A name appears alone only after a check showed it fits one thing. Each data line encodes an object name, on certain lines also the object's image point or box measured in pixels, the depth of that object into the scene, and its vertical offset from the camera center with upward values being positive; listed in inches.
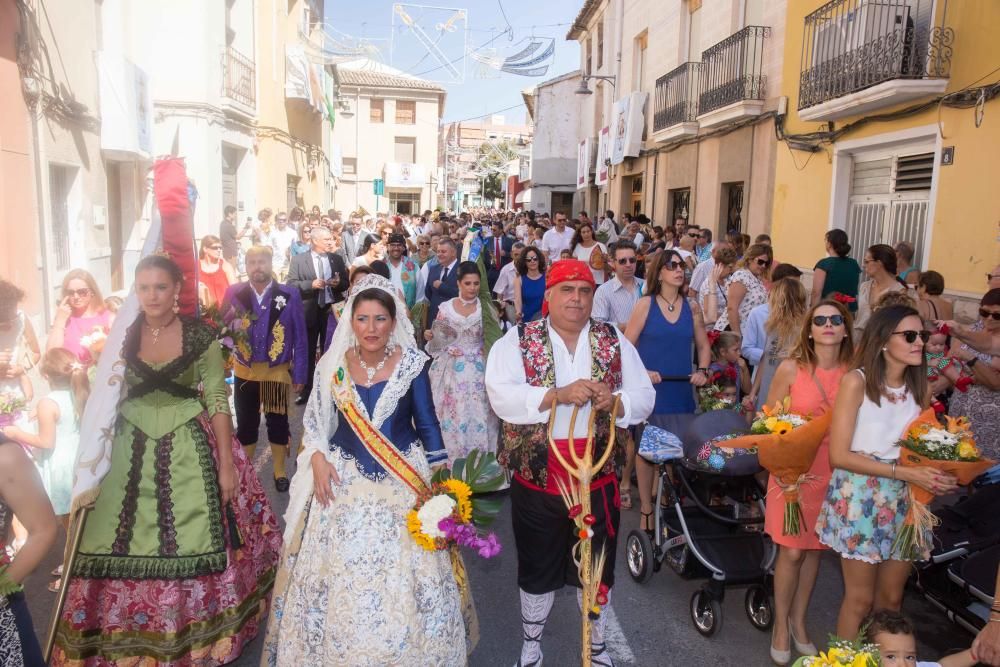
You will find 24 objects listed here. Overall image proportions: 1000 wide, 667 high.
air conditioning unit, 360.5 +101.3
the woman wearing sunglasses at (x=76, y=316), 206.1 -28.6
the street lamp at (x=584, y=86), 984.9 +178.6
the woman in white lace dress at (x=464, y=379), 258.8 -52.7
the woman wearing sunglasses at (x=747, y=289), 282.8 -22.1
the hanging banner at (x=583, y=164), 1217.4 +94.7
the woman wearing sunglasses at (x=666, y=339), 216.8 -31.6
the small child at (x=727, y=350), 239.5 -38.2
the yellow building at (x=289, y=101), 843.4 +139.4
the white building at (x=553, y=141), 1464.1 +153.9
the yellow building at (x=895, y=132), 318.7 +49.0
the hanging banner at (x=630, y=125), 847.1 +109.5
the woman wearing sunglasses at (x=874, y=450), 137.9 -38.7
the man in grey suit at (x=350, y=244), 595.8 -21.3
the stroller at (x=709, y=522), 169.0 -68.5
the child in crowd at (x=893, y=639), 100.7 -52.5
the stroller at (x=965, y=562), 149.9 -65.0
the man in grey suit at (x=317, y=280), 346.0 -28.7
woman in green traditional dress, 141.3 -57.9
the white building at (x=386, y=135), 1852.9 +199.0
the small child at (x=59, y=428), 180.5 -51.2
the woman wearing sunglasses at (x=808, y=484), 154.5 -49.4
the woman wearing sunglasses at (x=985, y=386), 206.9 -40.5
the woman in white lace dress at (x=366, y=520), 127.2 -51.8
